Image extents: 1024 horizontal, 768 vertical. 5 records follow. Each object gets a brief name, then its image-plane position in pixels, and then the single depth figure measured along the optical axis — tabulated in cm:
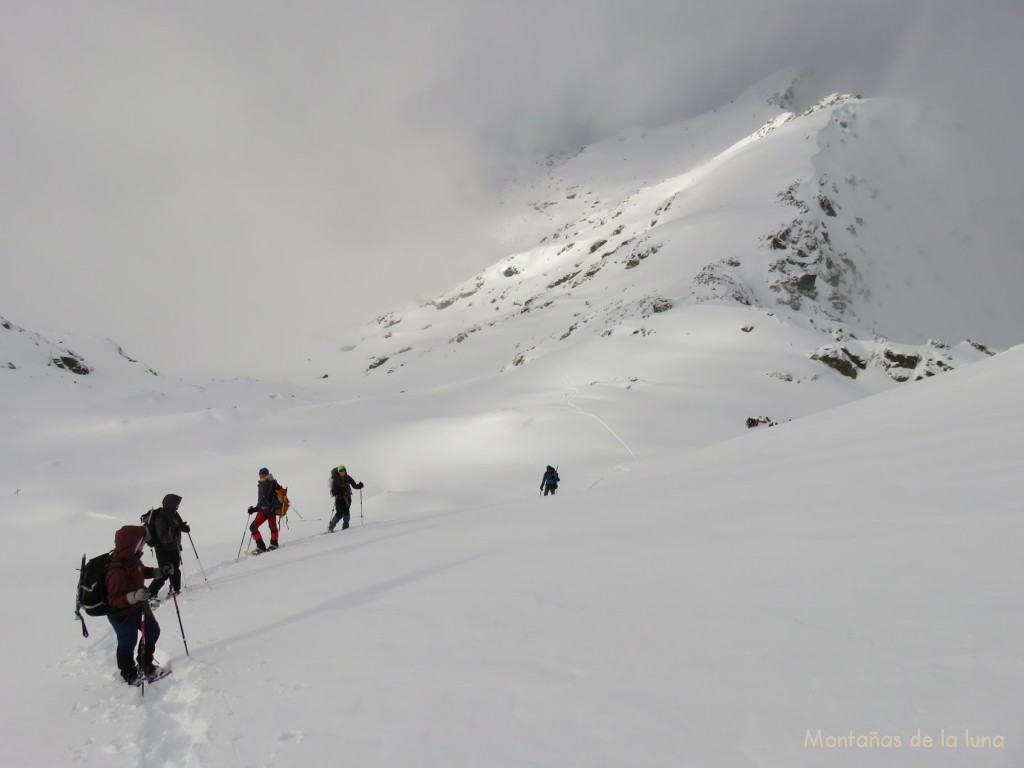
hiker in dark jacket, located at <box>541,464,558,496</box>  1511
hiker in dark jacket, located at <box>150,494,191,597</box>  829
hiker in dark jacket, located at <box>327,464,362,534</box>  1282
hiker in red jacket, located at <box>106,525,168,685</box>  496
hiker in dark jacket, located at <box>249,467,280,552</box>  1105
